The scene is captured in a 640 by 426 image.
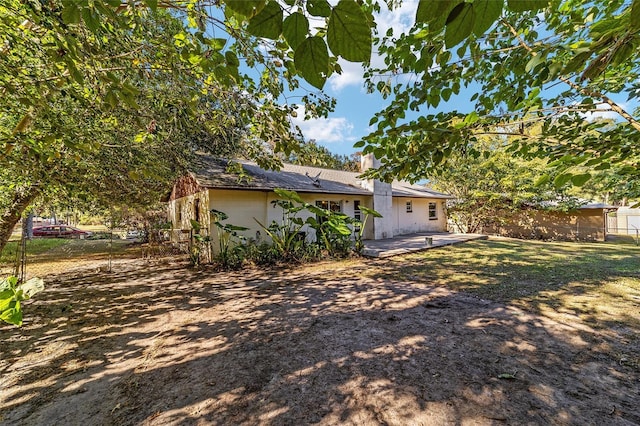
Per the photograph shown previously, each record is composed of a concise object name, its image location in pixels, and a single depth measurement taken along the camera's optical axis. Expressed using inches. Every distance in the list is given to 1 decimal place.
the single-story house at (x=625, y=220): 851.4
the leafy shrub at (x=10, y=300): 44.8
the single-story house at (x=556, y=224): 663.1
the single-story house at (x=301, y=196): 418.3
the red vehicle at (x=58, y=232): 855.7
